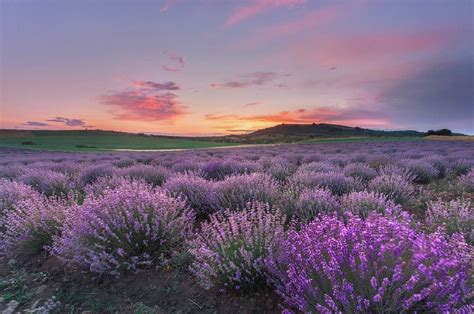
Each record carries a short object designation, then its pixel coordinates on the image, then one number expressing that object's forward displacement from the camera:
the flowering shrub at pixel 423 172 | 8.39
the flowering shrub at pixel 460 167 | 9.23
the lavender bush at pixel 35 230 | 4.23
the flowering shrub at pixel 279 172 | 8.18
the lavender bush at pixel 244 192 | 4.94
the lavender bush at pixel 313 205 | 4.18
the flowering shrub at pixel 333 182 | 6.00
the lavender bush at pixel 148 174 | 8.01
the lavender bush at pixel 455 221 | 3.49
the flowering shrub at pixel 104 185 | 5.95
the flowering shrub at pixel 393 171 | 7.13
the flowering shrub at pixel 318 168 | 8.38
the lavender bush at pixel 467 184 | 6.46
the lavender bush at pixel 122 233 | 3.46
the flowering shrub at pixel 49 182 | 7.25
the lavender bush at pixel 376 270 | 1.89
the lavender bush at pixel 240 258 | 2.87
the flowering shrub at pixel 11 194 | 5.64
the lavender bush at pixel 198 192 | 5.21
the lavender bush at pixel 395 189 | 5.34
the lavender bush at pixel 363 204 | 3.99
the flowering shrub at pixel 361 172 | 7.69
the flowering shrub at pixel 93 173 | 8.89
